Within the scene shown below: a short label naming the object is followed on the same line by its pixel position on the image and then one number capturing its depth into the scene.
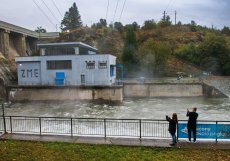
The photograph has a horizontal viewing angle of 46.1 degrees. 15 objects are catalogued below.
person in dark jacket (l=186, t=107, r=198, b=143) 13.76
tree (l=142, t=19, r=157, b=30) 116.44
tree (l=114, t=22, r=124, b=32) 111.50
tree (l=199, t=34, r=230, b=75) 78.31
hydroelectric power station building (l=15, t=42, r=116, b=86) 49.12
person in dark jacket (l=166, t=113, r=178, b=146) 13.47
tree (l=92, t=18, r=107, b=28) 127.74
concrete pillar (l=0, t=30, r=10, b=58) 68.19
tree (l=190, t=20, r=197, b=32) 118.69
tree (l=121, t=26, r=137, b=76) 73.06
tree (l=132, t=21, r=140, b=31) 115.60
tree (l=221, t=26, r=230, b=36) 126.91
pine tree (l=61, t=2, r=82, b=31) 134.64
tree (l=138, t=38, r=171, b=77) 69.31
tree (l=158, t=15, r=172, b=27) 120.20
